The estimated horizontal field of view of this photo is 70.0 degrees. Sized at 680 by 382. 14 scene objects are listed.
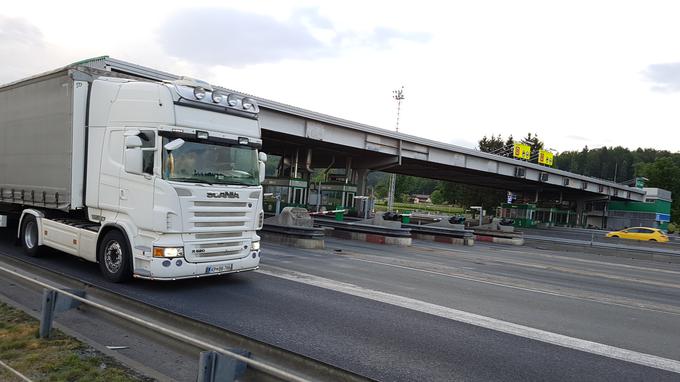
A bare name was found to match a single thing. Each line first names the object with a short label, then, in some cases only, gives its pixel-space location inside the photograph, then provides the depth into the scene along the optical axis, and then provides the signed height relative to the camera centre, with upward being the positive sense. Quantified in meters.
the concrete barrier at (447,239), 27.17 -3.16
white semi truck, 7.69 -0.21
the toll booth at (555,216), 60.74 -3.06
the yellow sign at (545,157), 55.38 +3.93
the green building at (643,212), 62.84 -1.81
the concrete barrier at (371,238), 22.53 -2.89
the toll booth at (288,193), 32.28 -1.41
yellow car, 37.69 -2.81
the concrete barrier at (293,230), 17.70 -2.19
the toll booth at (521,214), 54.16 -2.80
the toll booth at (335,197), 34.12 -1.56
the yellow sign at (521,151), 49.53 +3.94
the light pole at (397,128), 56.61 +6.91
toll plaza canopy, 26.27 +2.05
